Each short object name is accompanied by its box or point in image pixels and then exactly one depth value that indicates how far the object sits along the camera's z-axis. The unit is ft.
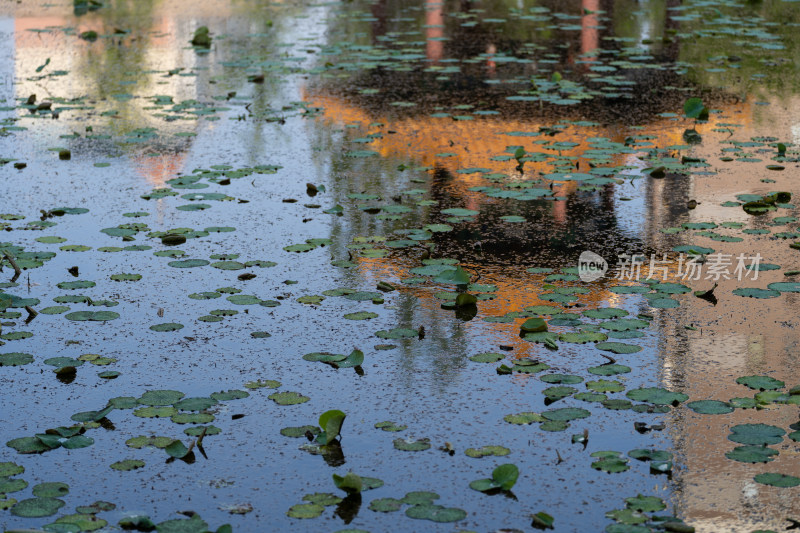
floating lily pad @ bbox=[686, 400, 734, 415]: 22.75
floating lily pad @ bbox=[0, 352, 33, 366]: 25.62
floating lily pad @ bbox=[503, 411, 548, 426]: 22.45
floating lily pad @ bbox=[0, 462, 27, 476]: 20.35
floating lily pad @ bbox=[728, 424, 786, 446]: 21.43
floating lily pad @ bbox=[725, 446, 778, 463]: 20.67
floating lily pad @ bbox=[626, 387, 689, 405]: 23.20
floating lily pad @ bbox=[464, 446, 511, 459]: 21.02
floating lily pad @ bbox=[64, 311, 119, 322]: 28.45
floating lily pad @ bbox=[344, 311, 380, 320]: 28.43
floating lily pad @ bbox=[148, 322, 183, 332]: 27.73
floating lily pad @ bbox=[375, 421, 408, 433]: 22.14
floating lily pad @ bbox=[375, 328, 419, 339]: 27.04
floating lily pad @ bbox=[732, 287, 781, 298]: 29.71
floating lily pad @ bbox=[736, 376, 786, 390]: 23.91
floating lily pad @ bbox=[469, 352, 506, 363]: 25.66
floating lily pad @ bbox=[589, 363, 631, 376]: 24.75
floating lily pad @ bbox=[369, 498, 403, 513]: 19.10
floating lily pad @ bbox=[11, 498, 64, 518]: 18.94
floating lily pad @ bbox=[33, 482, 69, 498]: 19.61
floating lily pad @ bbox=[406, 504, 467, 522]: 18.74
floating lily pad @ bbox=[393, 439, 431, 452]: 21.31
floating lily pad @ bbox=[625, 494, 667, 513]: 18.83
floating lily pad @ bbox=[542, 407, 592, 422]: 22.56
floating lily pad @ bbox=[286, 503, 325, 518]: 18.93
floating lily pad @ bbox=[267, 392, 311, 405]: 23.56
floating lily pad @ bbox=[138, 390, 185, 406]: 23.45
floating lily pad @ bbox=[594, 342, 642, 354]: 25.98
